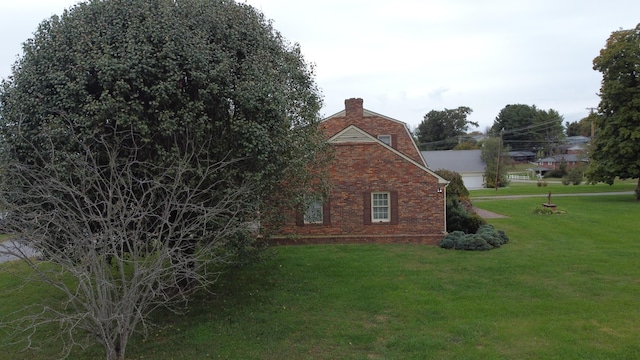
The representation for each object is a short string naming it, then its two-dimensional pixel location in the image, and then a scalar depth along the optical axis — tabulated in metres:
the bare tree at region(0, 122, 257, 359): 5.21
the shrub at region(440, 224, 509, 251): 14.84
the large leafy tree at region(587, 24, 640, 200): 28.36
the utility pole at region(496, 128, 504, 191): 46.97
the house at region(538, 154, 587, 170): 75.36
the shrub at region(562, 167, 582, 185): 46.94
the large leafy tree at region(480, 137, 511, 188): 50.03
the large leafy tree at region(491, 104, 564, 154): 91.50
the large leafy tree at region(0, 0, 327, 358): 6.79
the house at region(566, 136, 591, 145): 98.72
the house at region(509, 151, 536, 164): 96.10
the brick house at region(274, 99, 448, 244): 16.47
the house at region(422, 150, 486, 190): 57.84
